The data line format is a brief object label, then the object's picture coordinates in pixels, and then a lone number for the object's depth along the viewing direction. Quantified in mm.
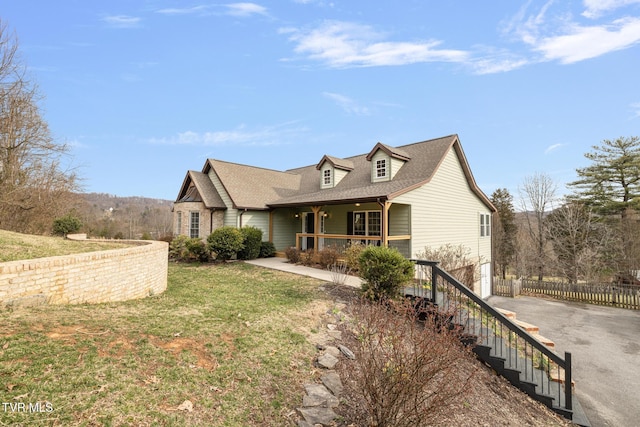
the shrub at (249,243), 15883
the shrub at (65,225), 18516
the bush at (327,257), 13508
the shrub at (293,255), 15125
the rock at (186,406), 3212
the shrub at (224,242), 14414
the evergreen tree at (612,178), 26297
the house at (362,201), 14109
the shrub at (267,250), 17198
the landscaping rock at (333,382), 4211
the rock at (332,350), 5227
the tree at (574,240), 23328
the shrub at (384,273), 7863
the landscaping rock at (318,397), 3873
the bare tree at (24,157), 17098
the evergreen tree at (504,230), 32312
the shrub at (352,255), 12070
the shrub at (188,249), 15125
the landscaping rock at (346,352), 5190
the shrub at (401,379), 3260
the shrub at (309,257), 14090
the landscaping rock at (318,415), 3554
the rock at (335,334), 5953
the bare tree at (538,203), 27656
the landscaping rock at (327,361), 4806
